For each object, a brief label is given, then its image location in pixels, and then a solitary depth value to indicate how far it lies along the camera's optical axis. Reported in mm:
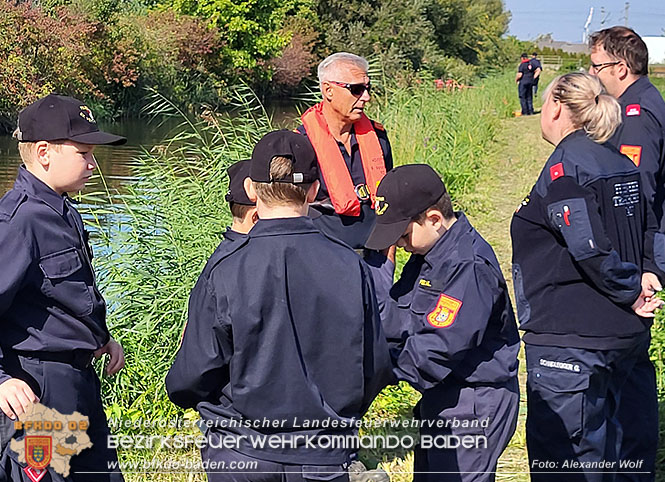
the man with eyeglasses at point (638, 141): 3725
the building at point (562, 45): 93062
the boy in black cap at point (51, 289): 2877
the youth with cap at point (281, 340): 2400
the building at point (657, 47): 73150
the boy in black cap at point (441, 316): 2869
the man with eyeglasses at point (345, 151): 4695
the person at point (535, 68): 25031
